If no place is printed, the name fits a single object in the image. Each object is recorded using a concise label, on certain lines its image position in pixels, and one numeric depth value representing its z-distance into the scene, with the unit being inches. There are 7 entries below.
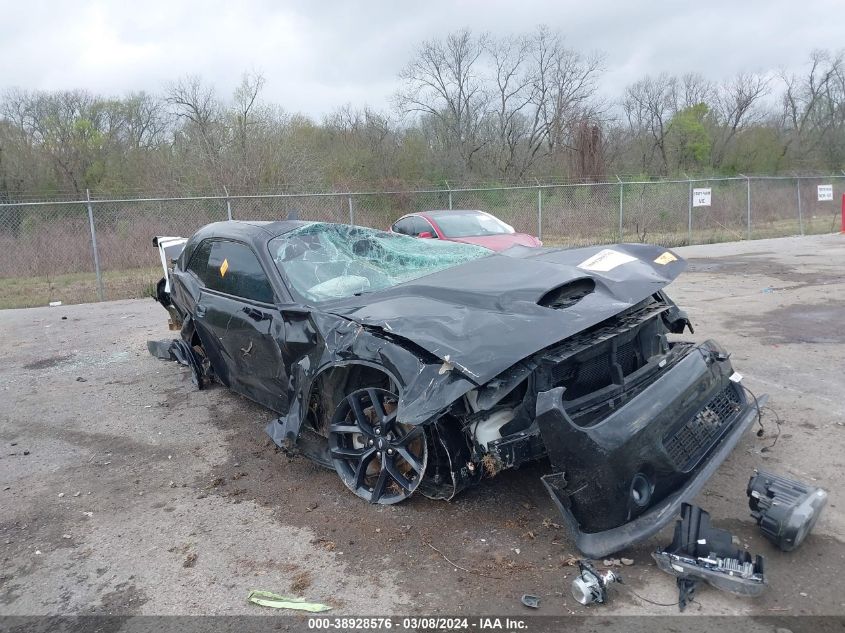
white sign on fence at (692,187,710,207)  738.8
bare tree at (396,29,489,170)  1264.8
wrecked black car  112.0
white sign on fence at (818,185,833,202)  874.0
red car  409.7
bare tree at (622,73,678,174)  1455.5
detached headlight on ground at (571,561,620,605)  103.4
